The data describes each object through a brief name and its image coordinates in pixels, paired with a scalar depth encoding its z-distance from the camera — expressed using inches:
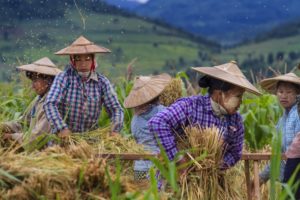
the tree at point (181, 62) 4986.4
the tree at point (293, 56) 4822.7
